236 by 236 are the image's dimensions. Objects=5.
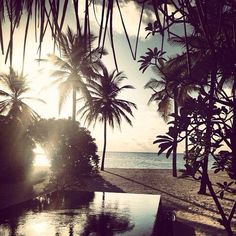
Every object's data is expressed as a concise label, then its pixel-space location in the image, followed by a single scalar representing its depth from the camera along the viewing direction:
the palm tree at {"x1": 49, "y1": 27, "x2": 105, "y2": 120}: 22.44
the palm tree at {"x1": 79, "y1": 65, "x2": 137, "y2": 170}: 28.00
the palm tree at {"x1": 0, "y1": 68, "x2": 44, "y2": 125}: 26.23
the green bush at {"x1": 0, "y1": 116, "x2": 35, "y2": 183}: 15.90
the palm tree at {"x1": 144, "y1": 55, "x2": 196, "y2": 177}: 18.44
